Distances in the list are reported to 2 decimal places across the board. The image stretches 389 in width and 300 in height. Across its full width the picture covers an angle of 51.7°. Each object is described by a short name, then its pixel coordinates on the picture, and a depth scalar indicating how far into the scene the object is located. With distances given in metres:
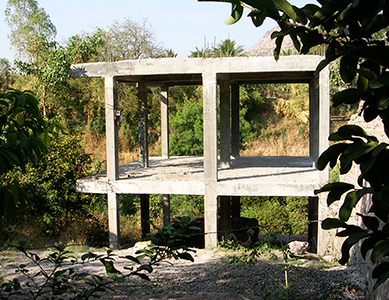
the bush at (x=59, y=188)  12.68
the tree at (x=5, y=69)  30.96
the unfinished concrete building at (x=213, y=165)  10.07
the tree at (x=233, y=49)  34.38
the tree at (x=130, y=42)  27.22
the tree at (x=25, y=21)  30.92
